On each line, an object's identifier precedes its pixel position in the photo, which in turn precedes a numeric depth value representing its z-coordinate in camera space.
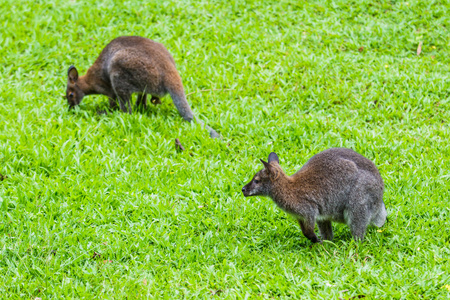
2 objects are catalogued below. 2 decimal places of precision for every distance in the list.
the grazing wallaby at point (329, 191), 10.34
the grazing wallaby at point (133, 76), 15.79
